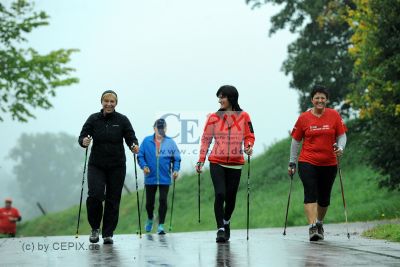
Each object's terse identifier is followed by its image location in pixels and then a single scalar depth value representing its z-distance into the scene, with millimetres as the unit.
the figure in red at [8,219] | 27797
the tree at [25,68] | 30891
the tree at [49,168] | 139412
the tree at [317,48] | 36250
